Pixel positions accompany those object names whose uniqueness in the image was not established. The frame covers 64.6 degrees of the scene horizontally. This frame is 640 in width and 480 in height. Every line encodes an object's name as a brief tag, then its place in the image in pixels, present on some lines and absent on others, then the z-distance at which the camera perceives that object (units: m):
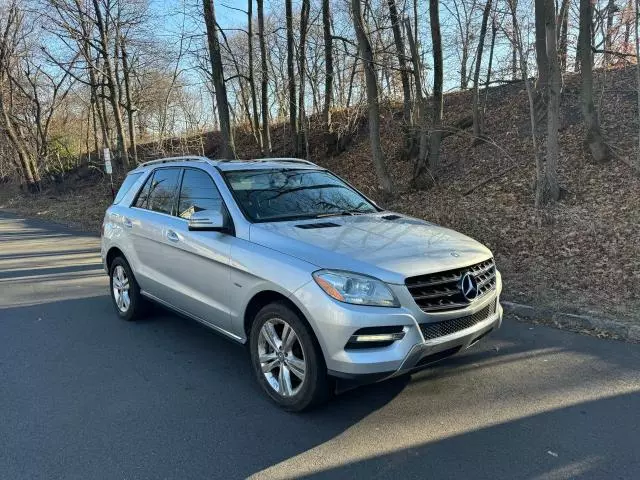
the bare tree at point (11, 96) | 29.17
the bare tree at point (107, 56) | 19.36
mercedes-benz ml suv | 3.26
